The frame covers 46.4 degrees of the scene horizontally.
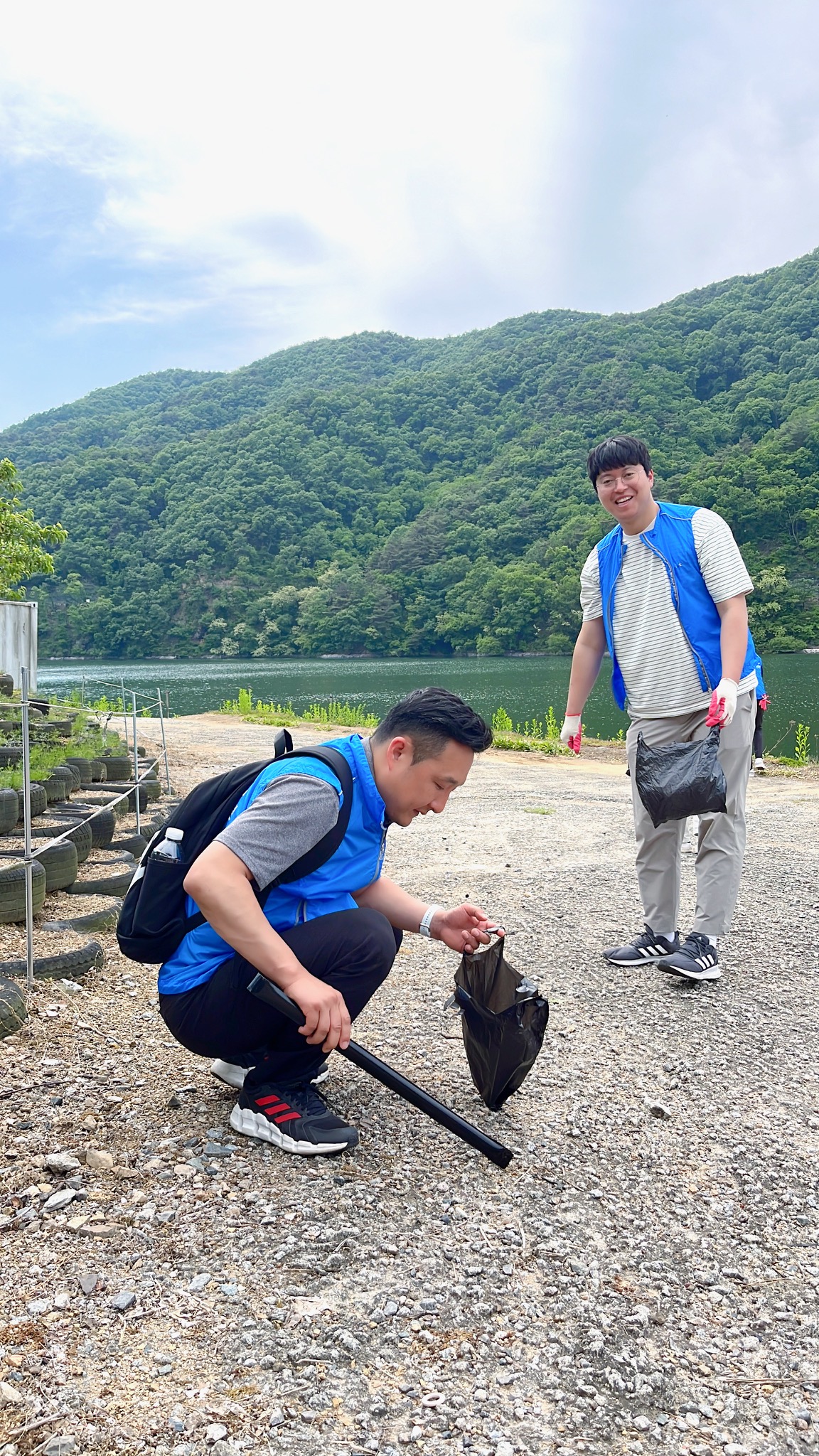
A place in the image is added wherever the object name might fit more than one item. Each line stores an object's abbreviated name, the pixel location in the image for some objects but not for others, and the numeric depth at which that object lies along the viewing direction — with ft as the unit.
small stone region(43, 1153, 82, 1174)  7.55
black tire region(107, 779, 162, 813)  24.91
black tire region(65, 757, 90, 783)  25.03
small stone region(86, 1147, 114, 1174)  7.67
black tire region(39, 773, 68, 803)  20.47
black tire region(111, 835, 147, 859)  19.10
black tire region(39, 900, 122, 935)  13.62
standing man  12.43
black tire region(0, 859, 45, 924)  13.01
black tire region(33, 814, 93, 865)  16.37
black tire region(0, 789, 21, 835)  16.21
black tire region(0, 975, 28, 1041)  9.84
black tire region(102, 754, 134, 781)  27.02
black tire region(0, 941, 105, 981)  11.42
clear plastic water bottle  7.44
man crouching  6.98
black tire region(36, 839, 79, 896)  14.87
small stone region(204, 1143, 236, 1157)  7.92
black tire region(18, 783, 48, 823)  17.38
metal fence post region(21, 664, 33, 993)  11.09
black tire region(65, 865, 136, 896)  15.67
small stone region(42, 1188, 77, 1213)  7.07
